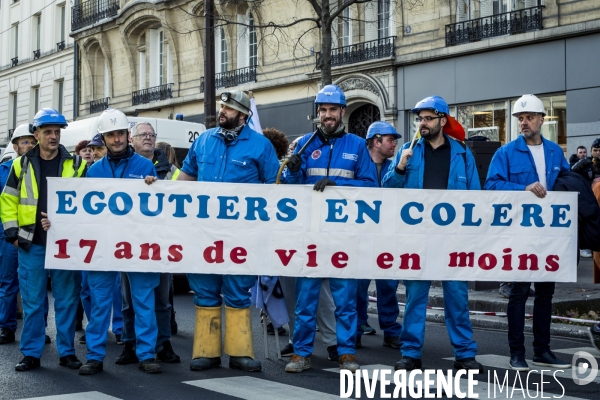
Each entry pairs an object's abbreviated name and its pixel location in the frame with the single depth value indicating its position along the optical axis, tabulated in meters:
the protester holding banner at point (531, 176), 7.66
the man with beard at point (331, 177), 7.59
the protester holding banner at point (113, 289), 7.58
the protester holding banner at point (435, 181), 7.56
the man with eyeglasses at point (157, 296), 8.17
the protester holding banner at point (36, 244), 7.85
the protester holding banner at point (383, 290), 9.04
